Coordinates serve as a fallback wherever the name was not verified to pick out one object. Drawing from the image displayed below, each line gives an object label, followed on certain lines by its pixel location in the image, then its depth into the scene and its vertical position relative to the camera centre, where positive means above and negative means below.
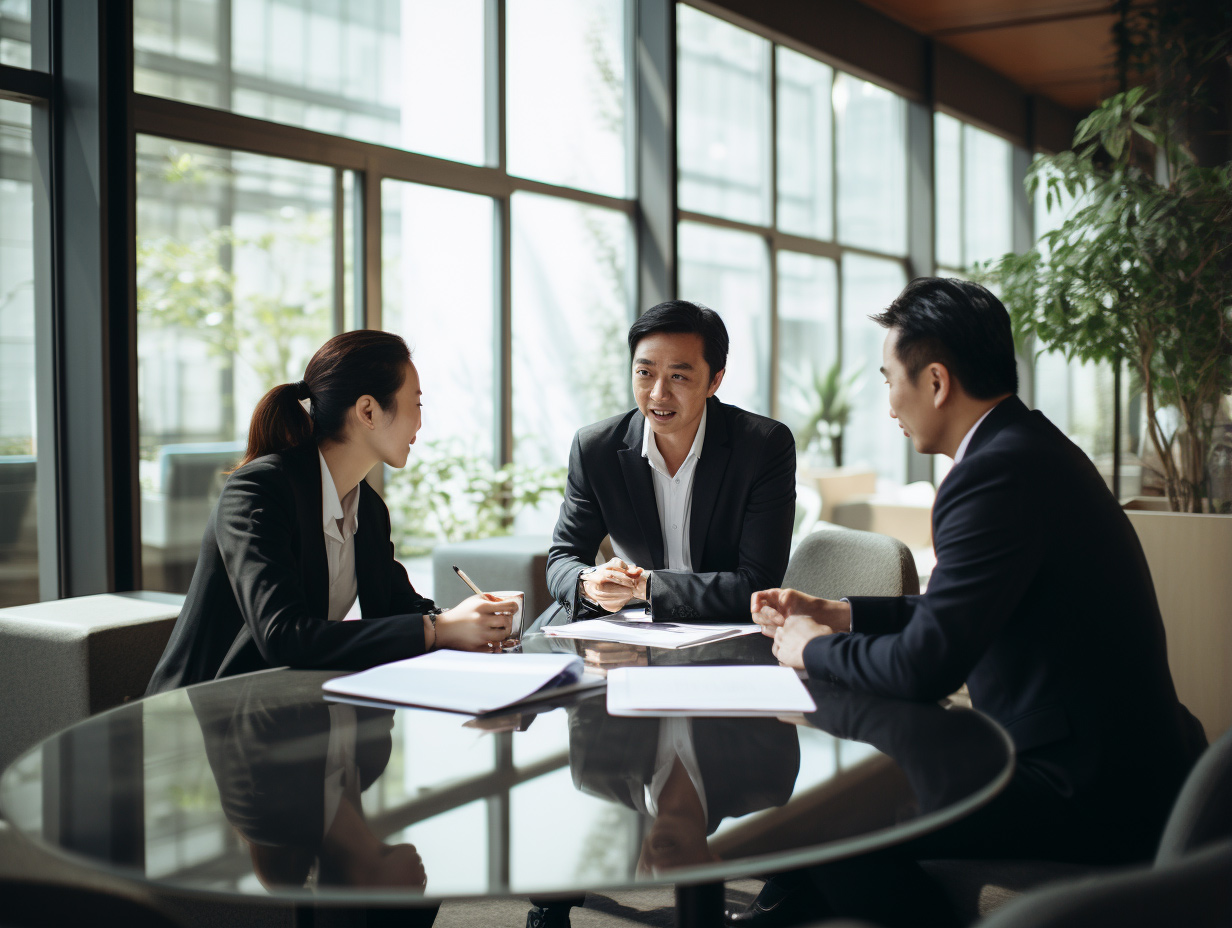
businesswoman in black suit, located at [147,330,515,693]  1.65 -0.18
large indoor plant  3.45 +0.62
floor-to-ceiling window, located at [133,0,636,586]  3.76 +0.94
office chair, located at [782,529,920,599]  2.24 -0.26
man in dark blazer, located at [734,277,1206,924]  1.40 -0.29
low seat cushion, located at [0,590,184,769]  2.50 -0.51
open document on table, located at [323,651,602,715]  1.38 -0.32
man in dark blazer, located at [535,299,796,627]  2.43 -0.07
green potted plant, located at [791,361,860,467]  7.19 +0.26
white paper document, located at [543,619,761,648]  1.82 -0.33
